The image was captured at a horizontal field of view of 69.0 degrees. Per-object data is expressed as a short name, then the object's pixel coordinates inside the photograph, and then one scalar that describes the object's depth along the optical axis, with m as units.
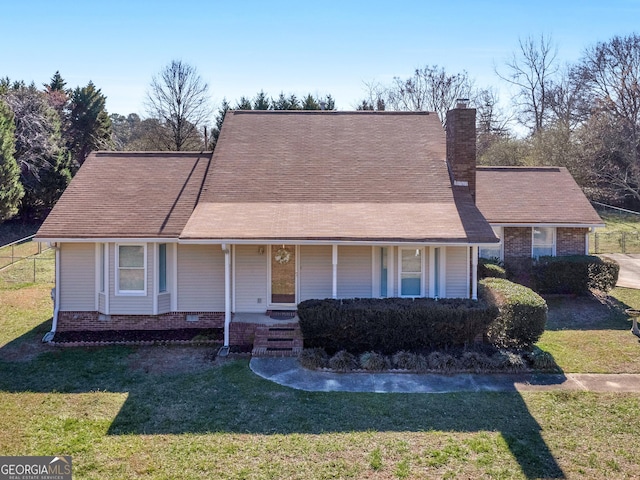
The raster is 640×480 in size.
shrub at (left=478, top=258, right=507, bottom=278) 15.15
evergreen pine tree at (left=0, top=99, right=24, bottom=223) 26.83
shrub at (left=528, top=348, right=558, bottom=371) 9.70
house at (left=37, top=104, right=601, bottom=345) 11.51
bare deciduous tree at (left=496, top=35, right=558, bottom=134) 41.03
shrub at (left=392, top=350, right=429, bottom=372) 9.71
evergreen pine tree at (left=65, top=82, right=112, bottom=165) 37.72
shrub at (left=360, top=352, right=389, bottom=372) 9.69
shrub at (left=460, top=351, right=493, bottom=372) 9.66
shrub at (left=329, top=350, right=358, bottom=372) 9.65
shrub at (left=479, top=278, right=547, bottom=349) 10.55
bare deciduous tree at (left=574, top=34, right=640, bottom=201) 33.47
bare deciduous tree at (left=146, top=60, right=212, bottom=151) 38.72
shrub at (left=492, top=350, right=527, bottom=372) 9.66
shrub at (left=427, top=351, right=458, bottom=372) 9.64
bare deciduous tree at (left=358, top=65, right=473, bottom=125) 40.20
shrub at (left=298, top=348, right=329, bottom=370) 9.76
